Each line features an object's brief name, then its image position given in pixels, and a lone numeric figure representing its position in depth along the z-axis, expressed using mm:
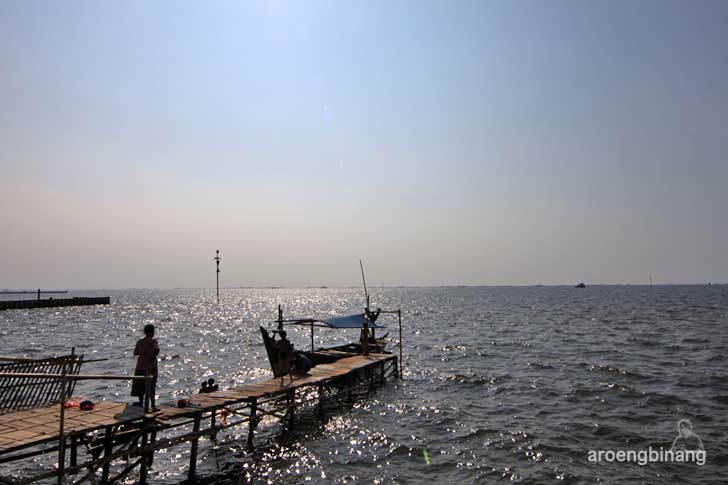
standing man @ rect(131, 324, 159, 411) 12922
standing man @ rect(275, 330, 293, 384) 18891
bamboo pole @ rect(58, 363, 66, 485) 8922
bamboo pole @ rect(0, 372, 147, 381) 8617
